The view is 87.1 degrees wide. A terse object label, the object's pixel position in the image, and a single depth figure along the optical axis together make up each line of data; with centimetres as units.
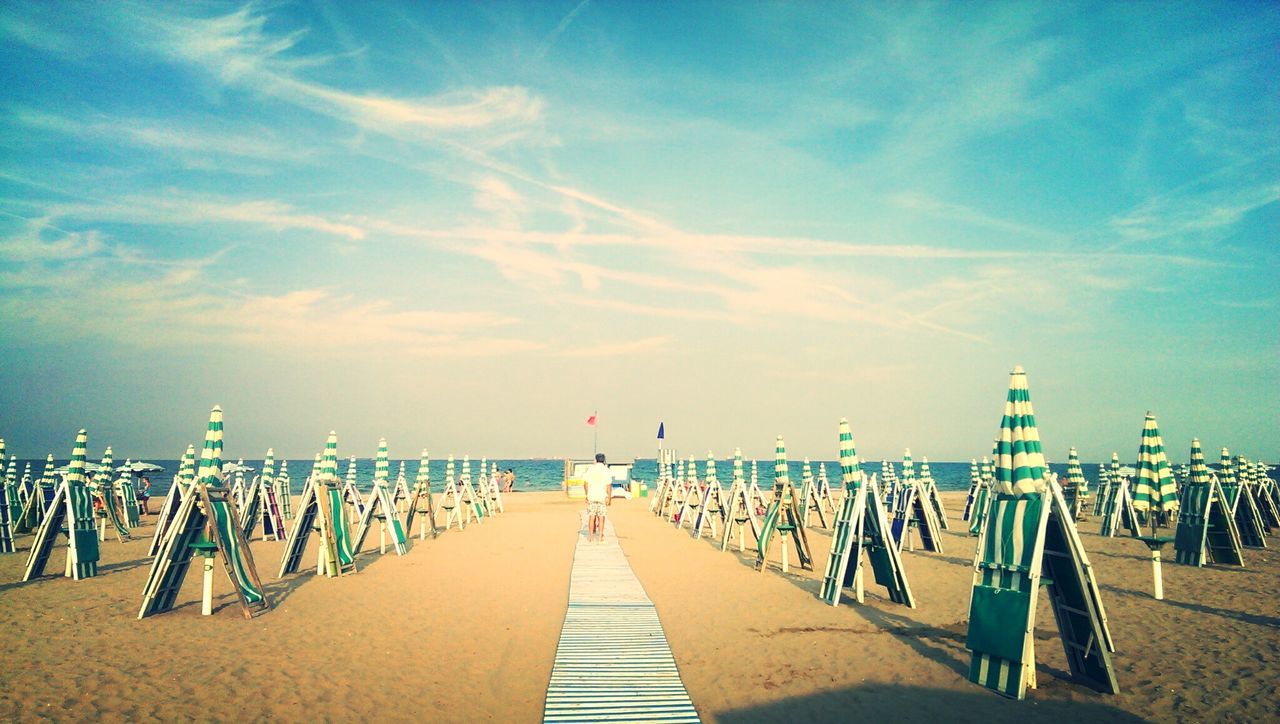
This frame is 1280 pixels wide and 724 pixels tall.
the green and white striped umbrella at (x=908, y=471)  1723
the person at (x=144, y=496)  2800
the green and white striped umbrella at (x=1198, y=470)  1377
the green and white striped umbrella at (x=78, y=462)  1116
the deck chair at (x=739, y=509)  1580
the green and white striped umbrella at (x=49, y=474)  1848
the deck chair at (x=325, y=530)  1223
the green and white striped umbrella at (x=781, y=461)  1346
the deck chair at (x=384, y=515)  1504
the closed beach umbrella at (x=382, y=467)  1545
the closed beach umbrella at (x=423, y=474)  1888
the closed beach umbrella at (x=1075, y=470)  2414
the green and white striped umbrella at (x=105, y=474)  1772
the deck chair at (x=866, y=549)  979
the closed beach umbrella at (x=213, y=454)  906
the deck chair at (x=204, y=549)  886
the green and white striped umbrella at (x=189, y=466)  1623
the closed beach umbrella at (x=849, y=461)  1019
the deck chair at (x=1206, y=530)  1323
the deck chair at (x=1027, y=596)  588
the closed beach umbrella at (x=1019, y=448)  622
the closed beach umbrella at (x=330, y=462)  1257
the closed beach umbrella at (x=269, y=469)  1962
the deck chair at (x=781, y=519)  1296
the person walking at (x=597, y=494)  1672
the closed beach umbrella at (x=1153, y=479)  1104
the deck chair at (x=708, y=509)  1936
